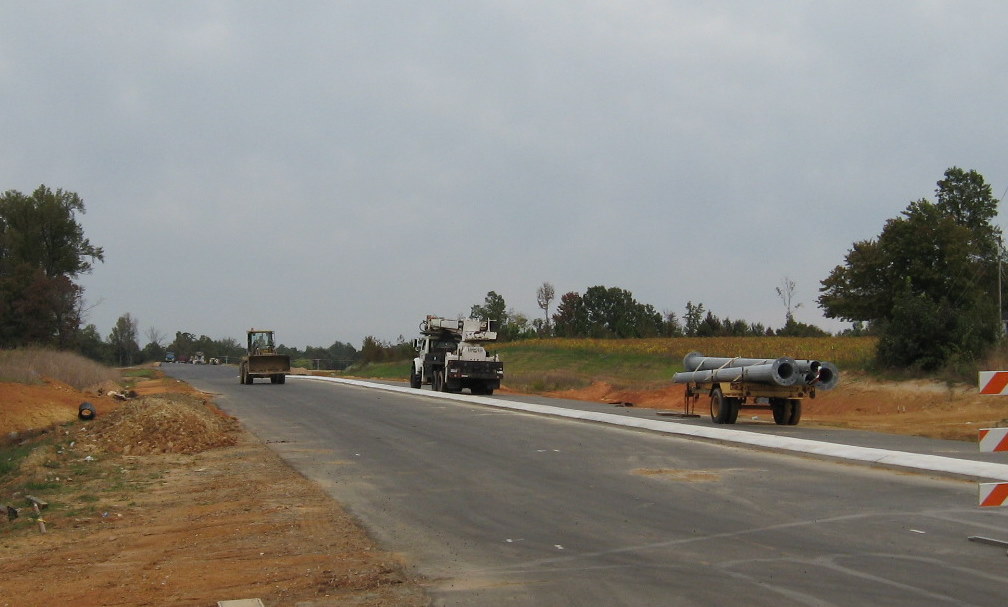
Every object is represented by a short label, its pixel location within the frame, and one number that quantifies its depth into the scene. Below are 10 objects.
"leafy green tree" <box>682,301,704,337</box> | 106.51
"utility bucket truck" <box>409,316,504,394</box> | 38.09
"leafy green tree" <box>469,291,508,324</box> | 114.62
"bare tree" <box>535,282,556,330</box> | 111.94
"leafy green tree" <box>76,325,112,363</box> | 77.71
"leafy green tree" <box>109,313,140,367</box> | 129.00
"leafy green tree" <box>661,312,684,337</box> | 81.42
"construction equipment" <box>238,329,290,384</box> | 47.19
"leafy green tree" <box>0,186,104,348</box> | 60.62
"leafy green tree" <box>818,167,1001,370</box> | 33.81
